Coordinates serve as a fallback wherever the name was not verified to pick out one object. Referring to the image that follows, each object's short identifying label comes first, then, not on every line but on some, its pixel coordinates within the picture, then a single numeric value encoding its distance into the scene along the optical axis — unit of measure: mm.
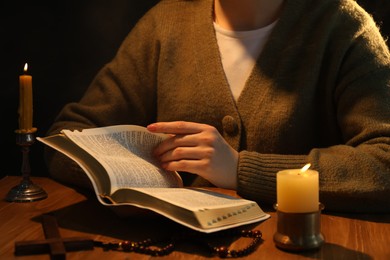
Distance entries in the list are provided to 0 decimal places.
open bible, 1486
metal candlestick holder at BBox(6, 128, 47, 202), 1723
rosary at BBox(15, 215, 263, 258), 1450
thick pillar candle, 1443
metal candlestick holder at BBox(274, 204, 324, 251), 1449
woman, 1698
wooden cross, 1455
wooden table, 1457
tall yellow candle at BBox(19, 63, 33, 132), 1736
